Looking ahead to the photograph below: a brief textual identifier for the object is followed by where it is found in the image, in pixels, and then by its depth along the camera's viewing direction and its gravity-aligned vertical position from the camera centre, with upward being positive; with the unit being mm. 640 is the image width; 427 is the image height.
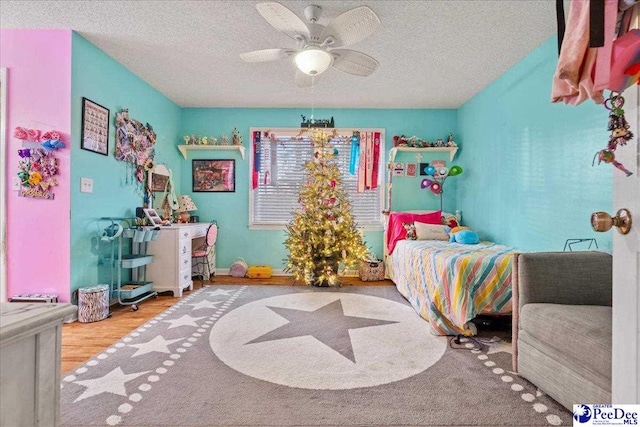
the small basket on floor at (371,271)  4332 -771
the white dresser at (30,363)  499 -255
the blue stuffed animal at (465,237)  3438 -252
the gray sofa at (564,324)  1385 -516
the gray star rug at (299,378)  1499 -932
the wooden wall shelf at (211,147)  4570 +916
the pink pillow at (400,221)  4197 -92
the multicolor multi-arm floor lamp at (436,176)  4500 +537
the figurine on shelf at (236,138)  4598 +1054
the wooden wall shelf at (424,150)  4512 +904
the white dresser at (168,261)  3562 -553
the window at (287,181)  4750 +464
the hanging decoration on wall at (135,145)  3379 +737
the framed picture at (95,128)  2861 +769
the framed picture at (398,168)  4672 +658
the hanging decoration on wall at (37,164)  2689 +387
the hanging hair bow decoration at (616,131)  836 +221
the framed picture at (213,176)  4738 +523
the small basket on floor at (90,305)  2746 -802
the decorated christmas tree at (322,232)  3922 -231
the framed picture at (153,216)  3584 -54
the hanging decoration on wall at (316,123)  4539 +1270
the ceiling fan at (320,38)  1941 +1174
